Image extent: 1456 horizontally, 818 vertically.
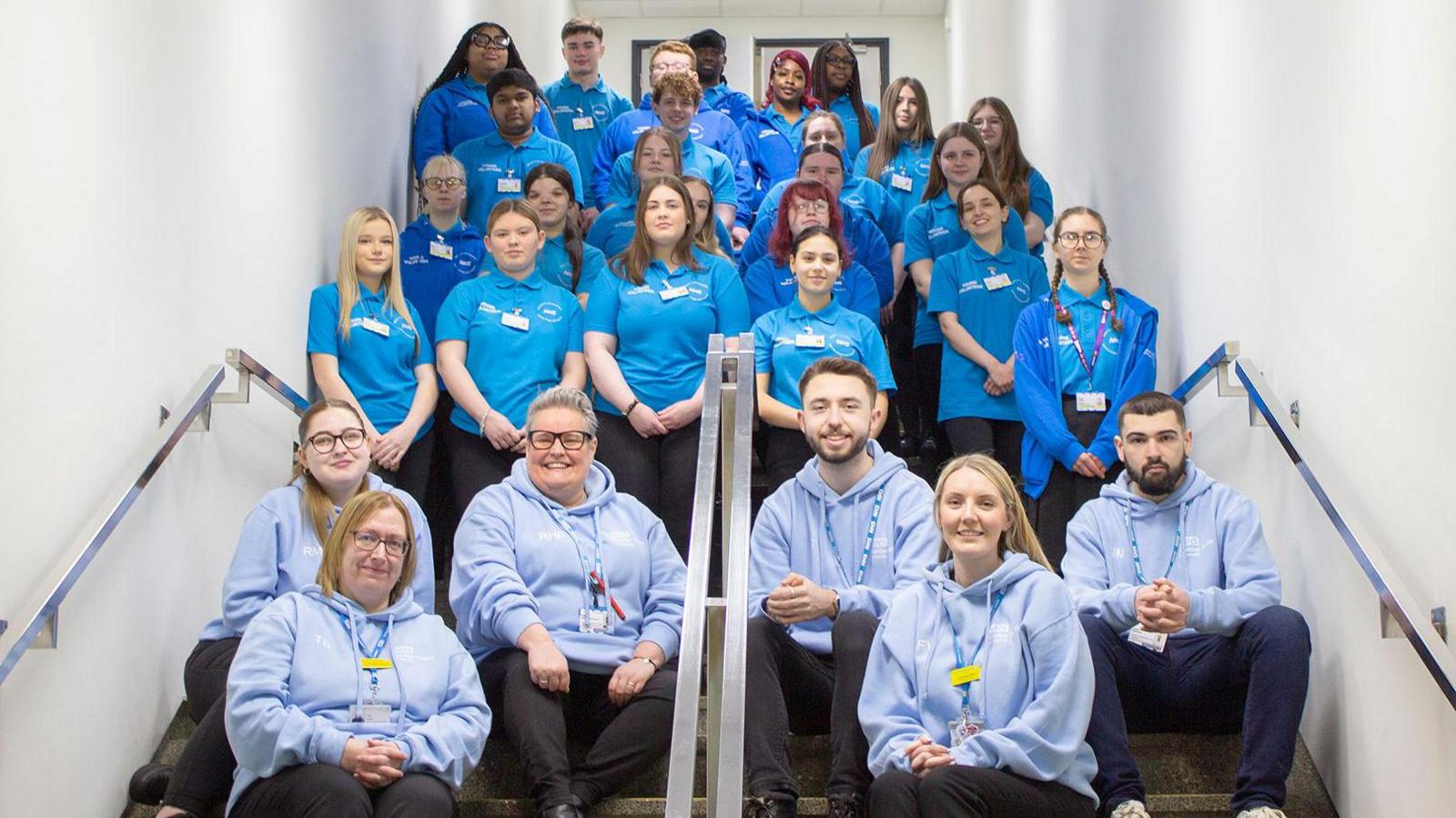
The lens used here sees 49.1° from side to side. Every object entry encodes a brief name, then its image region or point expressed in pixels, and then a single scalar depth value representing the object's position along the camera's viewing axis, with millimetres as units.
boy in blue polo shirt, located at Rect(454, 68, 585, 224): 6773
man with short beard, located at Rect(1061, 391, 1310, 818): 3590
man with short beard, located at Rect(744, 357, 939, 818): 3627
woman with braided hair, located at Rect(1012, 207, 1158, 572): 5055
